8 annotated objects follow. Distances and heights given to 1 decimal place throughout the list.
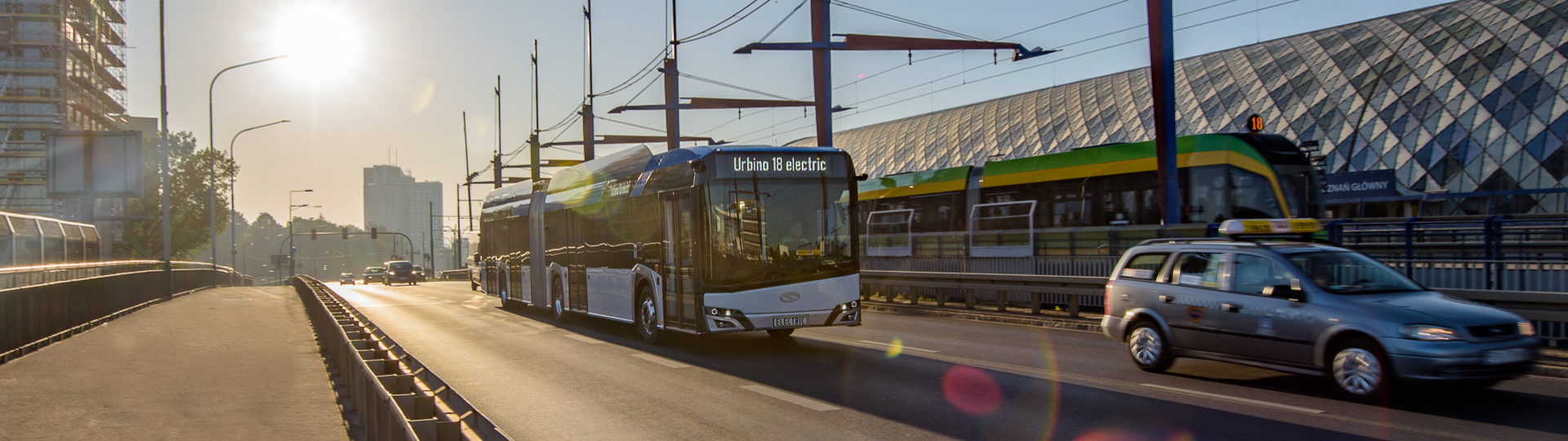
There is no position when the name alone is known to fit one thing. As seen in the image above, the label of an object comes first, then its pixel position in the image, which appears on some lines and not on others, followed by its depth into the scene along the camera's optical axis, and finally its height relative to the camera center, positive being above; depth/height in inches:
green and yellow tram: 777.6 +25.4
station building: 1758.1 +241.1
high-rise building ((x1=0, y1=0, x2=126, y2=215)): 2817.4 +490.2
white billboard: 1445.6 +125.0
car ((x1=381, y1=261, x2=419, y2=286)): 2389.3 -60.3
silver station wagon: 323.3 -32.9
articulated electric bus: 510.0 -2.1
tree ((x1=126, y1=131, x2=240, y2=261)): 3191.4 +166.0
